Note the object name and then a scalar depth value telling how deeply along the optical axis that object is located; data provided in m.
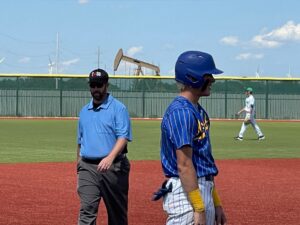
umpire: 7.92
